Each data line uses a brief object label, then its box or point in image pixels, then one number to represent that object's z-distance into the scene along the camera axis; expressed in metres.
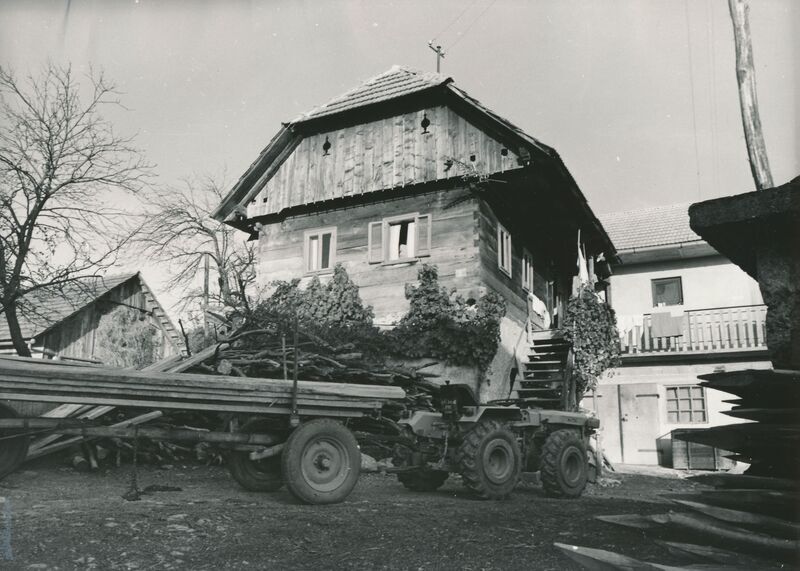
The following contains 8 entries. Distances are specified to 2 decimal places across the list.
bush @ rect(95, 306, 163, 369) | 26.17
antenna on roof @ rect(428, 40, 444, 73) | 22.06
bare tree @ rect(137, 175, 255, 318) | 28.86
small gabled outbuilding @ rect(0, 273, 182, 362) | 23.41
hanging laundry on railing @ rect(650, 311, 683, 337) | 22.61
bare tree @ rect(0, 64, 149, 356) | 13.62
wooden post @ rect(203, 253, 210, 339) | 30.25
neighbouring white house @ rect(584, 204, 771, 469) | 21.25
